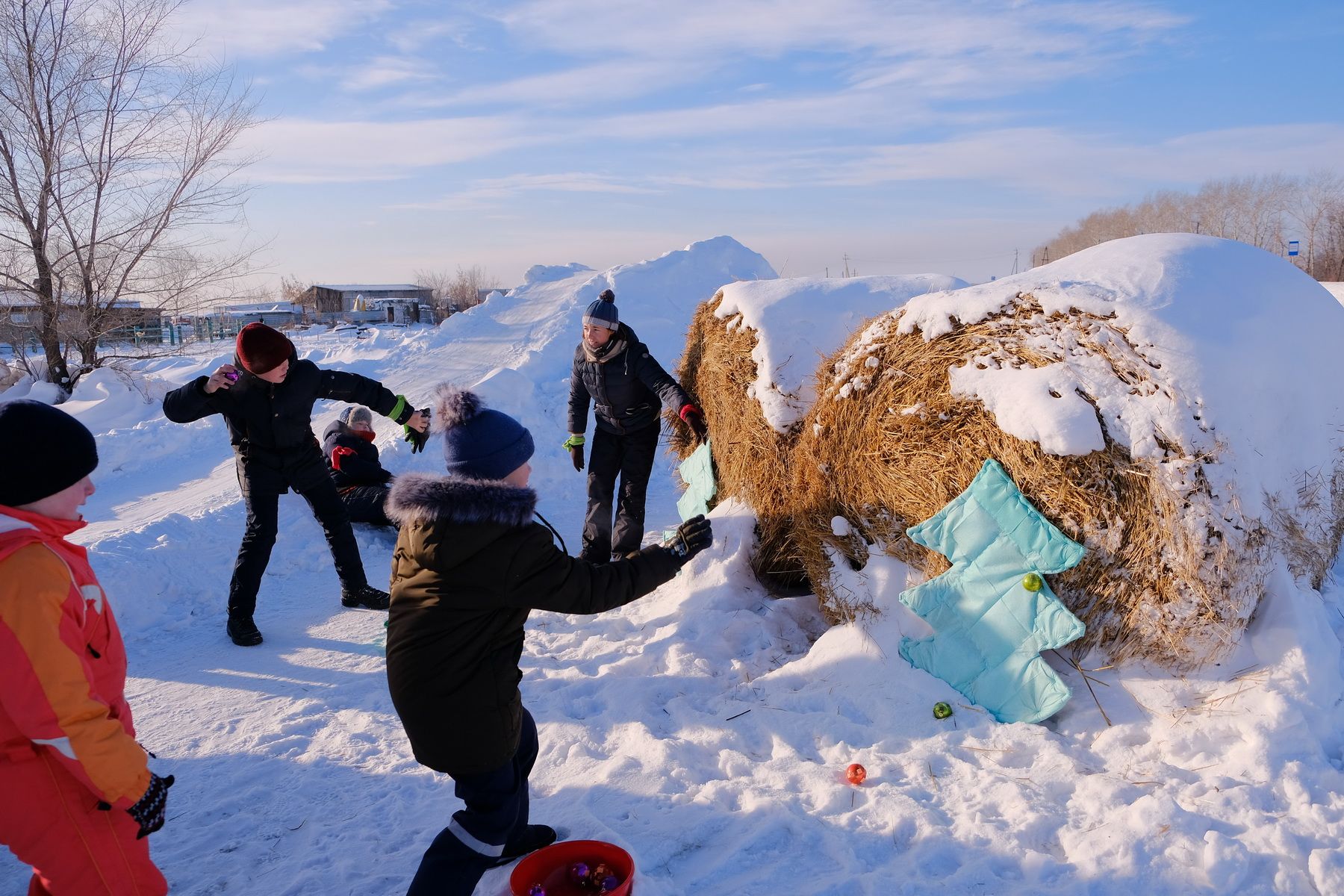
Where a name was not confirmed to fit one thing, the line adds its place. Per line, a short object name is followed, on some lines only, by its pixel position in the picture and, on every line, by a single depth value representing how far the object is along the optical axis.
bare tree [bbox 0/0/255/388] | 12.73
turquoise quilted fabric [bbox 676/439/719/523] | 5.49
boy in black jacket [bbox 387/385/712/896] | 2.34
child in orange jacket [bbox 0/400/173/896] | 1.95
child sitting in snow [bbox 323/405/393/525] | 6.59
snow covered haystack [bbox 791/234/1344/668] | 3.06
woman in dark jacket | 5.21
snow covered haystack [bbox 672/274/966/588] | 4.66
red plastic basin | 2.54
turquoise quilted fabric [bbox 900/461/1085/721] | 3.29
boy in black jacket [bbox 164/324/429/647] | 4.47
